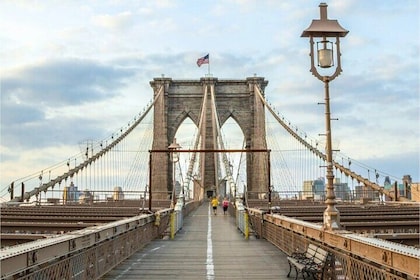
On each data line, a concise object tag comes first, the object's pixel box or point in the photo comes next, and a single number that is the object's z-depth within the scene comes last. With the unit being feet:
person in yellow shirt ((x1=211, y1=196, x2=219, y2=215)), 129.28
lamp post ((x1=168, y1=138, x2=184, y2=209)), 80.91
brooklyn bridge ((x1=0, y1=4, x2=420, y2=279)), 20.34
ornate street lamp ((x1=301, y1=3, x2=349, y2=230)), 30.94
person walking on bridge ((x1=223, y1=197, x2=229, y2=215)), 137.69
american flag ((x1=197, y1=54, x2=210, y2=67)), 235.40
